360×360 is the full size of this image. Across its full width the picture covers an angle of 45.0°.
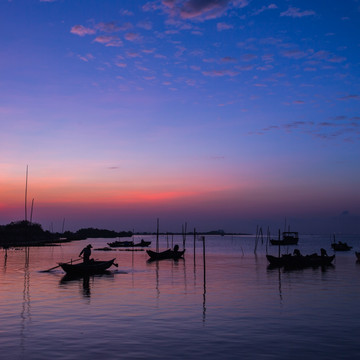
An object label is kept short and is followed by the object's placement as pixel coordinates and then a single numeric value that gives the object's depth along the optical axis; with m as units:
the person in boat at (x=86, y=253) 40.38
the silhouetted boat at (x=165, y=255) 71.12
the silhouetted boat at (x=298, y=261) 53.28
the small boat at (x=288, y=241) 134.00
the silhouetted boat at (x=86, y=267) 40.27
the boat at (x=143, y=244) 132.25
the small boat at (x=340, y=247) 107.53
